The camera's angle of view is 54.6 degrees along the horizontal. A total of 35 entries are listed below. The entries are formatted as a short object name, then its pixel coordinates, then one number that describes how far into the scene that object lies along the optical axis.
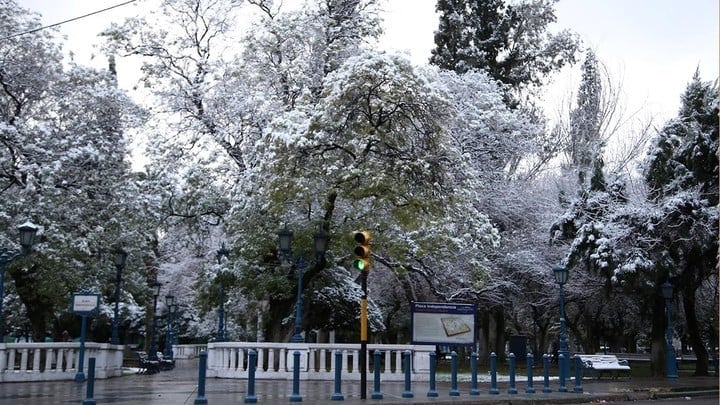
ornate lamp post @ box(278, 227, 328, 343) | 18.50
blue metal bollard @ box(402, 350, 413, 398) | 14.45
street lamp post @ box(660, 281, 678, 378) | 23.20
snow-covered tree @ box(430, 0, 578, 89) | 37.91
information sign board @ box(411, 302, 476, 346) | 21.09
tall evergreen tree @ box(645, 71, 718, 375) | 23.53
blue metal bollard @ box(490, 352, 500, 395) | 15.64
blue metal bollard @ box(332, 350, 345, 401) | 13.77
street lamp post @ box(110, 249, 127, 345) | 22.48
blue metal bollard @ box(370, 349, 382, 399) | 14.29
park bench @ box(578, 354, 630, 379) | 24.31
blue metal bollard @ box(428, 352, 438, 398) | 14.77
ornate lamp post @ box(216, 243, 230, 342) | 23.14
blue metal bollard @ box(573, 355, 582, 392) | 17.22
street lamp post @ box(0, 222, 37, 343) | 17.09
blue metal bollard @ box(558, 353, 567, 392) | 17.14
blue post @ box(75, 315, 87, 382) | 15.62
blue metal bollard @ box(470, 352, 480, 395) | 15.37
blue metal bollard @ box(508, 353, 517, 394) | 15.92
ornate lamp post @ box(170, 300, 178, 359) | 36.46
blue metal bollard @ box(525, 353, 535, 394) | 16.33
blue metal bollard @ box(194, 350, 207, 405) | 12.40
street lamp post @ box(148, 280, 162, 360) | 27.41
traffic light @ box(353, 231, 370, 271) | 13.52
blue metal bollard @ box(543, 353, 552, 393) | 16.56
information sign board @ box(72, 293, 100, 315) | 15.31
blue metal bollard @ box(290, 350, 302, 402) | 13.41
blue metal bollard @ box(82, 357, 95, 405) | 11.97
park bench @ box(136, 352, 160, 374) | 25.22
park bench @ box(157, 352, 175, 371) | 29.18
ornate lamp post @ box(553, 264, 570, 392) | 17.67
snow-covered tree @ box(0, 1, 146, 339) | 22.89
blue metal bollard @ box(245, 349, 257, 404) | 13.14
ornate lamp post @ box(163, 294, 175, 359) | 33.73
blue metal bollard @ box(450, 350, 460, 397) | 15.01
